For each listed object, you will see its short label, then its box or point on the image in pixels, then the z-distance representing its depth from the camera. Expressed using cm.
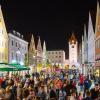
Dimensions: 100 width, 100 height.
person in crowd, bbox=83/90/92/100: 610
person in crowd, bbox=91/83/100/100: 636
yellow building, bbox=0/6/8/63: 2806
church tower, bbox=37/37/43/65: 5402
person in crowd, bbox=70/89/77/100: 655
